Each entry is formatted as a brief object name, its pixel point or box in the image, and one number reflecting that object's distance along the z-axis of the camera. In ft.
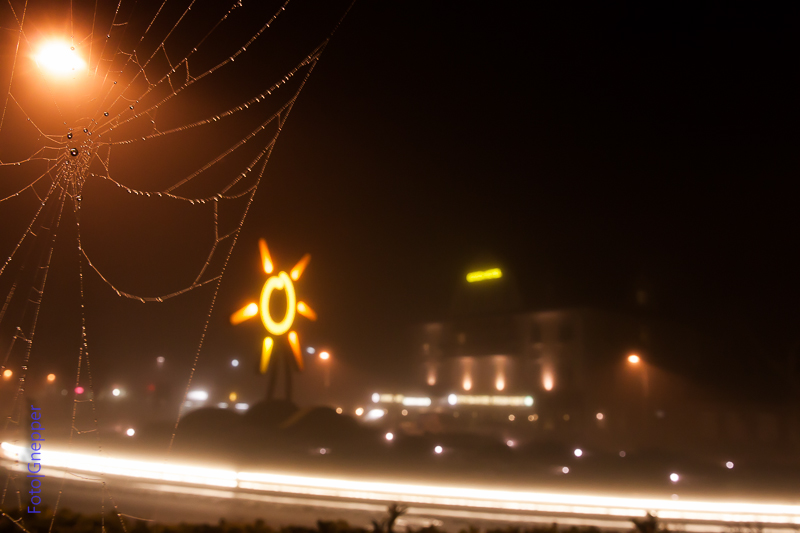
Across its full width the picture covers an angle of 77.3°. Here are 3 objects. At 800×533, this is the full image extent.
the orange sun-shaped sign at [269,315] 78.83
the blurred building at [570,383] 122.52
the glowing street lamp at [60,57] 19.77
